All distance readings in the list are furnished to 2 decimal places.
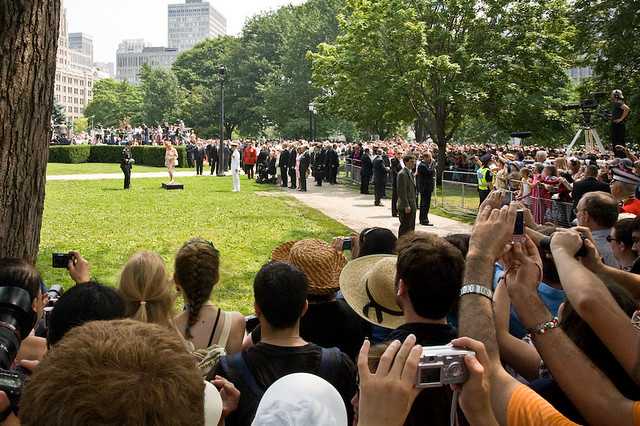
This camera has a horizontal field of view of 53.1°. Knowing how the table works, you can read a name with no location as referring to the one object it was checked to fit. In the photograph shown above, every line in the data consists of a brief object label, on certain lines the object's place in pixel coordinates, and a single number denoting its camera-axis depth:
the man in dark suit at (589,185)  11.05
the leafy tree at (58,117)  86.06
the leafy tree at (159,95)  82.25
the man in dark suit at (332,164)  30.22
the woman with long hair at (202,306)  3.78
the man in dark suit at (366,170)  25.45
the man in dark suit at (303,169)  26.89
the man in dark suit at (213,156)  36.06
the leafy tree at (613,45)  27.25
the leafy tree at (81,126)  130.05
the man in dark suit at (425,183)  16.42
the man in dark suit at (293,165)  28.52
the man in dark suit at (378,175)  21.53
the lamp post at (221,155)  33.22
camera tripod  20.16
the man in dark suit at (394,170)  18.16
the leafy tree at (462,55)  28.39
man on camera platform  16.17
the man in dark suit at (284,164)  29.14
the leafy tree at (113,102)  99.62
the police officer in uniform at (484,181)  17.56
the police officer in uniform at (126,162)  23.83
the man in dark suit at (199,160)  35.66
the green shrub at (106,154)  43.62
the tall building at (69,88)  183.82
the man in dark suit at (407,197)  13.84
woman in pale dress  25.34
